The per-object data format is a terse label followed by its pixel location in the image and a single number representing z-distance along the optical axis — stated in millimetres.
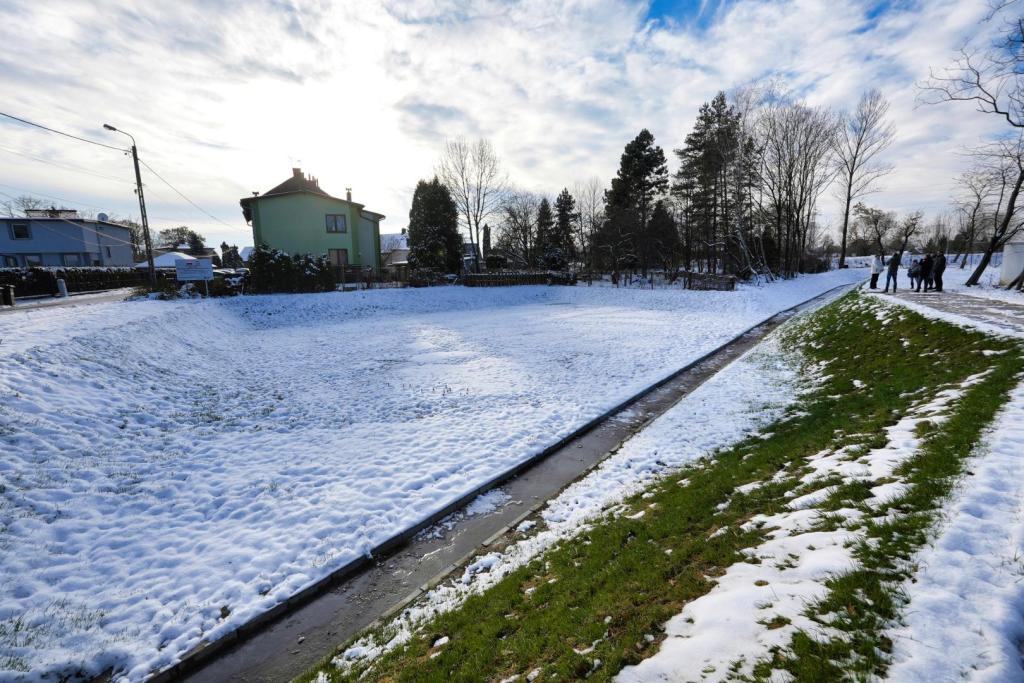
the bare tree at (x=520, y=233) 47844
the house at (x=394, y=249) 64275
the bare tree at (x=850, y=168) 43269
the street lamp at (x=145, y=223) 22723
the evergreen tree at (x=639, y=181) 44375
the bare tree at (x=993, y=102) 16594
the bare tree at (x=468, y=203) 41062
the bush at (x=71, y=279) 23641
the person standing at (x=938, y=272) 17478
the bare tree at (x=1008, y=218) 17438
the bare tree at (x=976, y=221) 24953
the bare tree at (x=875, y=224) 55747
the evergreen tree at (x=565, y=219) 49688
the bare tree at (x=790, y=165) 40406
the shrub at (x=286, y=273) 25594
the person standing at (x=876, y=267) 18975
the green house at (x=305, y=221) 36531
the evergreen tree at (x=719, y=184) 38812
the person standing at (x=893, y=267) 17641
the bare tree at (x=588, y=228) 44691
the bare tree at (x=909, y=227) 54256
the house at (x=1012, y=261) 17002
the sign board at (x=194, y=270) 22797
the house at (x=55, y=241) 38719
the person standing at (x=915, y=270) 18359
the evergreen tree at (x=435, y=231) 38594
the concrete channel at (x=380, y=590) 4047
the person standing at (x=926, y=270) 17688
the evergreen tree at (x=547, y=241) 46625
